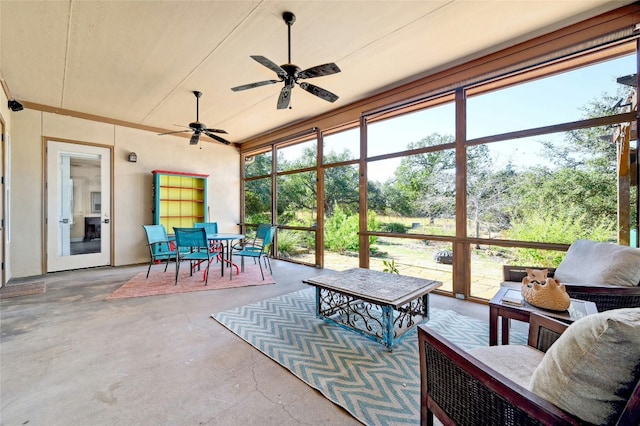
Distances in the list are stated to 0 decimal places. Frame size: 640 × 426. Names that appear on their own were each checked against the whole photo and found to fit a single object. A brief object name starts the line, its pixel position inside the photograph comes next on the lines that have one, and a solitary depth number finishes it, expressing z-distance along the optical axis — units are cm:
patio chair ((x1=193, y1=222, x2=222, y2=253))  538
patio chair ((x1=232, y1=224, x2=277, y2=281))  457
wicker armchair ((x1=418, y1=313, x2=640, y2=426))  77
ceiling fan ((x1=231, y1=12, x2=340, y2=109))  254
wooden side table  165
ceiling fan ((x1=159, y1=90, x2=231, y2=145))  437
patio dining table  442
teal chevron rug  162
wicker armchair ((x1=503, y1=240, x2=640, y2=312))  190
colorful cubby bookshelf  585
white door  488
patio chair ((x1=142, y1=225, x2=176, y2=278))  450
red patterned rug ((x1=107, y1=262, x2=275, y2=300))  377
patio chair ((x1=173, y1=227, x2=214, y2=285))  409
